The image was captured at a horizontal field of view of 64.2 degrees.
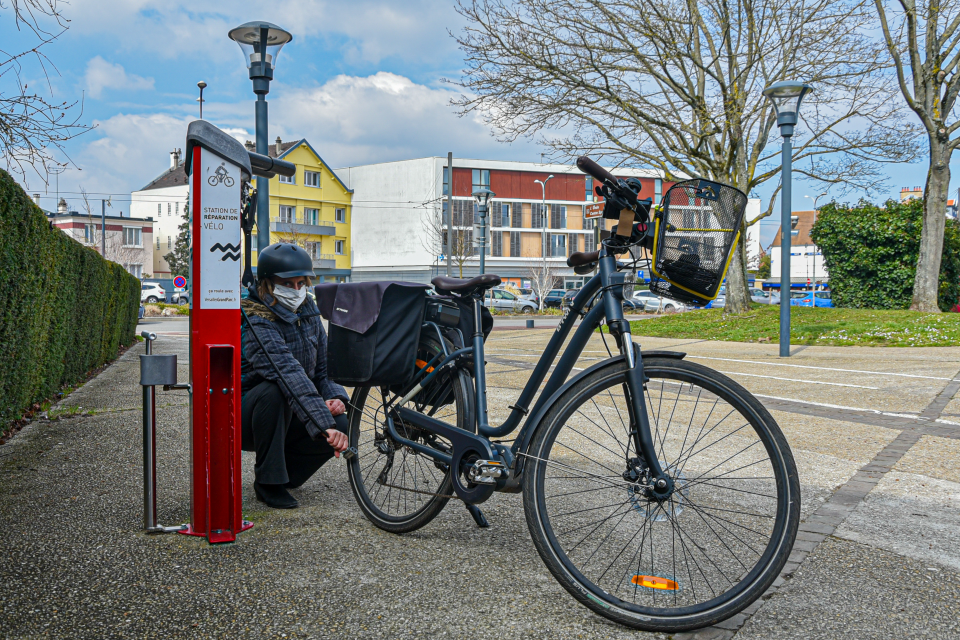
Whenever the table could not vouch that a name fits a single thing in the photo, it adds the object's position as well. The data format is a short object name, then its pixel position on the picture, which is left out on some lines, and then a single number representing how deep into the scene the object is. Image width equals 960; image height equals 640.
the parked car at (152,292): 54.06
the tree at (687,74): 17.45
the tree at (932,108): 17.59
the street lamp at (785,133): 12.48
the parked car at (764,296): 51.72
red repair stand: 3.17
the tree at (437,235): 66.44
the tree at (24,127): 4.69
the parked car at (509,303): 47.72
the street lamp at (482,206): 29.27
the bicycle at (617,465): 2.45
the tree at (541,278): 52.31
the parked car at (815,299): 43.63
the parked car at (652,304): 48.16
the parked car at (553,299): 52.89
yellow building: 65.56
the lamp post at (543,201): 67.28
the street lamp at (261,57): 10.13
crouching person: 3.69
